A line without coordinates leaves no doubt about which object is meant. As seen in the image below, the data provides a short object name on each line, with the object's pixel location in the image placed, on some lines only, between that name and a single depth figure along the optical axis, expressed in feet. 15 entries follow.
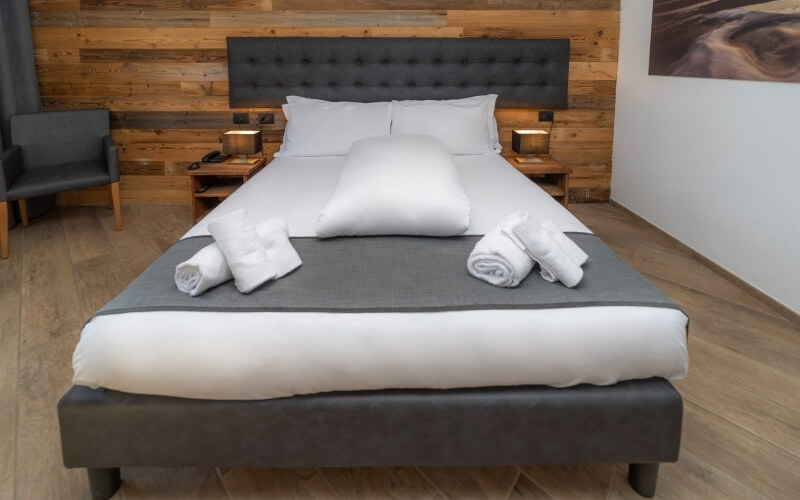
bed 4.50
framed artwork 8.04
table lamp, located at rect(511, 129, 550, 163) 11.87
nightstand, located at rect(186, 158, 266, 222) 11.29
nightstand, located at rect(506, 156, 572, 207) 11.21
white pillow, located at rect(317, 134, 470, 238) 6.42
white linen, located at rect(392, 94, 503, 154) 11.79
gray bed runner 4.78
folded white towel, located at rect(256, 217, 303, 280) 5.40
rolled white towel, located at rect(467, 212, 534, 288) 5.05
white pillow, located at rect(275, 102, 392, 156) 11.09
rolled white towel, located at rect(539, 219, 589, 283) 5.46
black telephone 12.00
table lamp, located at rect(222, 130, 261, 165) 11.81
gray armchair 11.33
